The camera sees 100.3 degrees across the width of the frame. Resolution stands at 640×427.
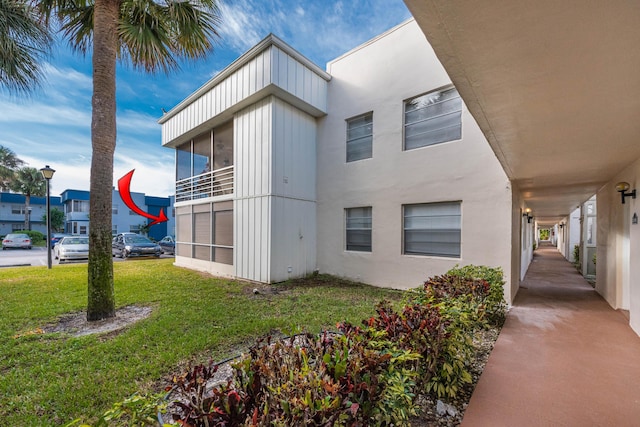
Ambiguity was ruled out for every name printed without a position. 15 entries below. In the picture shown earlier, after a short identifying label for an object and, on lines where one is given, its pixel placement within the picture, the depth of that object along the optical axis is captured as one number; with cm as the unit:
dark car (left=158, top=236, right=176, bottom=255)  1811
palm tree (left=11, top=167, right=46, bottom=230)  2875
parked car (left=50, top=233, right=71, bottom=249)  2152
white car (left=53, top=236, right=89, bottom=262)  1294
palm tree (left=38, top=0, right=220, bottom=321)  456
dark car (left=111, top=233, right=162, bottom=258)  1468
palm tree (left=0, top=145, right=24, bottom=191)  2672
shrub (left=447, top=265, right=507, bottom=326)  391
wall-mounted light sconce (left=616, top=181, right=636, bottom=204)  452
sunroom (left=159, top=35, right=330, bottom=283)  767
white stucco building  624
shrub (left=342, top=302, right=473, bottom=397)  209
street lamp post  983
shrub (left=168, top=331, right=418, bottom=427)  118
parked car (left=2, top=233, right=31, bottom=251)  2084
